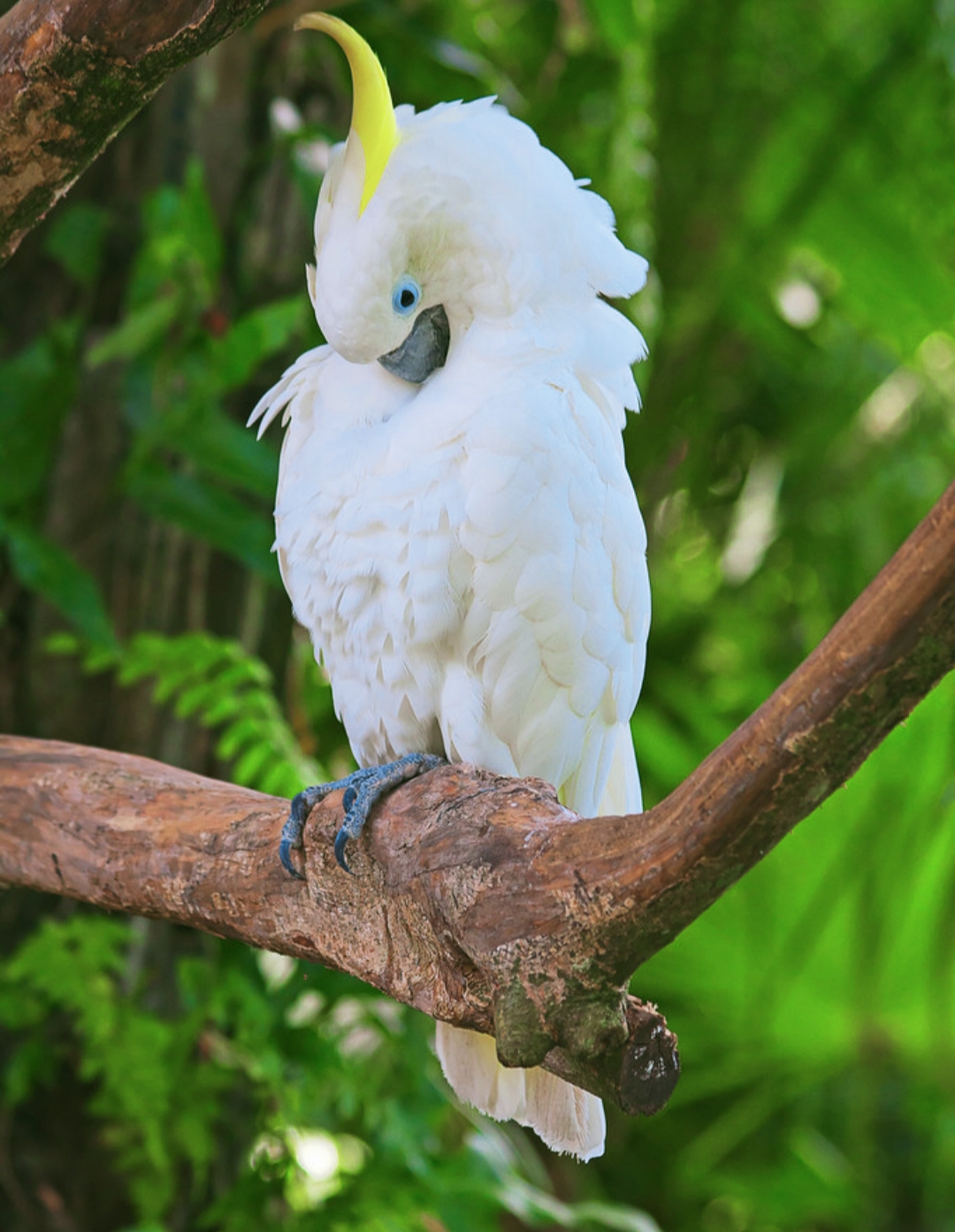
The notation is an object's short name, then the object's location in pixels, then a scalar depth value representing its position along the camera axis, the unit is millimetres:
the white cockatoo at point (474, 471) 2583
